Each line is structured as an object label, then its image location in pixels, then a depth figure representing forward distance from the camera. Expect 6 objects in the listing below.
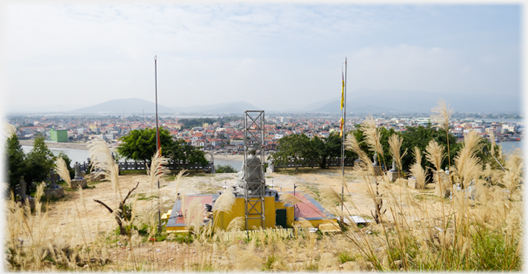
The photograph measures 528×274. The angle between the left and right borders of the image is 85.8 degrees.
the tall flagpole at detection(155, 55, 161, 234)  10.11
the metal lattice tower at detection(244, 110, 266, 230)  8.66
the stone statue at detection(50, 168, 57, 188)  12.42
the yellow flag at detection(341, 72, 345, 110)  11.19
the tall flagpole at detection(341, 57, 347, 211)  10.02
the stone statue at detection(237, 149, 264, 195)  9.02
